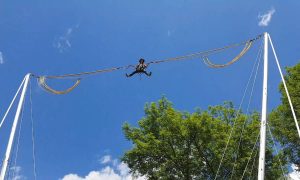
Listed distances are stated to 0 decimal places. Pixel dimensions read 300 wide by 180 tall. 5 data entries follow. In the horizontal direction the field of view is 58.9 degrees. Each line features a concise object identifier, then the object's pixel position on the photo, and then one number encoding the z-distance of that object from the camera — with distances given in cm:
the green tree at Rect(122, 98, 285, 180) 1993
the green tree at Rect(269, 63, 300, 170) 1819
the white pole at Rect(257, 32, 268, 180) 865
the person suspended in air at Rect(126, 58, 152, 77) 1213
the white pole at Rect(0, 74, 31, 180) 1008
